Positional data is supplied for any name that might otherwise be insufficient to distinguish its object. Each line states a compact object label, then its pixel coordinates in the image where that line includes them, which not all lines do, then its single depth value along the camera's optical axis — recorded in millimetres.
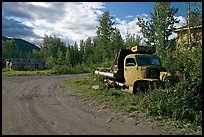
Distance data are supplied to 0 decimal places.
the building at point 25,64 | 51326
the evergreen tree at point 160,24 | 16621
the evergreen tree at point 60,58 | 46002
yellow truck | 8633
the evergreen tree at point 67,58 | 44764
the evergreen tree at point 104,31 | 27159
